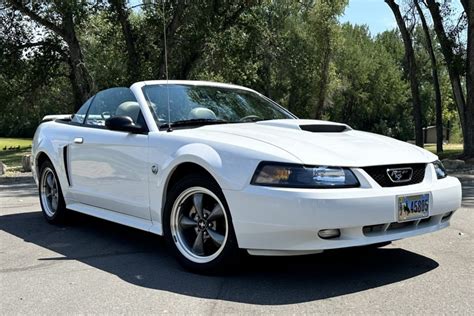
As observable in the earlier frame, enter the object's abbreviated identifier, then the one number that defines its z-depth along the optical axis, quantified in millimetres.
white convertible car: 3746
